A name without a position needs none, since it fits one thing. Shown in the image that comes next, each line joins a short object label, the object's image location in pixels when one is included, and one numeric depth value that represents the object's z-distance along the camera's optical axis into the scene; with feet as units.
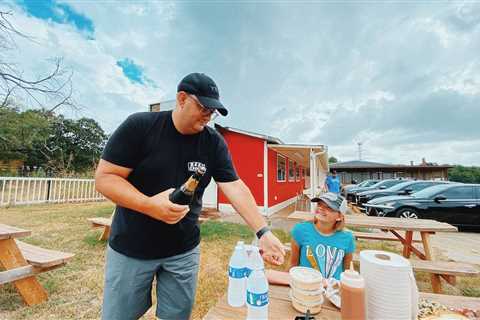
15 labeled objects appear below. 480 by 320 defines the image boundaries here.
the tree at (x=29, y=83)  16.24
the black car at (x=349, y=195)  48.67
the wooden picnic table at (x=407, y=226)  11.42
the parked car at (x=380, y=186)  46.28
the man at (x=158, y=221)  3.99
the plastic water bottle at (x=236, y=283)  3.53
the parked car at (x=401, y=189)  35.61
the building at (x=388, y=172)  105.19
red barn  29.01
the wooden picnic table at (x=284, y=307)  3.19
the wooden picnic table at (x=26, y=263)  7.90
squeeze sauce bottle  2.67
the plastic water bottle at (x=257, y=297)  2.90
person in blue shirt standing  28.94
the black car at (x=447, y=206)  22.90
